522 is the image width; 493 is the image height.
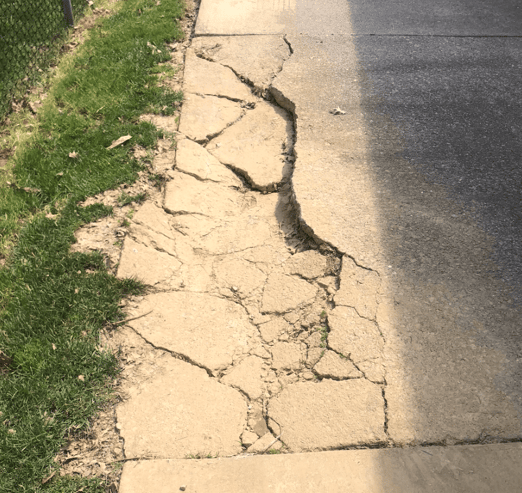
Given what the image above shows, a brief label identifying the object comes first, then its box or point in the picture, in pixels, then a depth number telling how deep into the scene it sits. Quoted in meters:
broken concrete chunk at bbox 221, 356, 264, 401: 2.75
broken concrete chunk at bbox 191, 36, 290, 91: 5.11
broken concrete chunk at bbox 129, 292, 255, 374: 2.92
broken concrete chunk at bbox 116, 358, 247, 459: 2.50
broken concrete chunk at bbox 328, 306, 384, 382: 2.73
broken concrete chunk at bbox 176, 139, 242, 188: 4.04
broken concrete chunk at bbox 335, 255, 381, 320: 2.99
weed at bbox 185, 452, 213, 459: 2.46
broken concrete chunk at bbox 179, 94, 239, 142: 4.46
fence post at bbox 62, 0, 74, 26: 5.74
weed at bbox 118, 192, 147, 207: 3.81
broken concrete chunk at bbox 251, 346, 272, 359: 2.90
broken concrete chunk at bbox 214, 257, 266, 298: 3.26
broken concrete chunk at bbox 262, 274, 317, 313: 3.12
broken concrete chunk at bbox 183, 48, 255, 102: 4.93
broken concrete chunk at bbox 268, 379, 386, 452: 2.47
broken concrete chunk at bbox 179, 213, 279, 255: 3.53
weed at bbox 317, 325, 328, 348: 2.88
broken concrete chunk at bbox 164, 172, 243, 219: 3.78
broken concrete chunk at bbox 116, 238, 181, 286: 3.31
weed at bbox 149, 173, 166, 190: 3.98
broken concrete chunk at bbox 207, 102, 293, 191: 4.04
